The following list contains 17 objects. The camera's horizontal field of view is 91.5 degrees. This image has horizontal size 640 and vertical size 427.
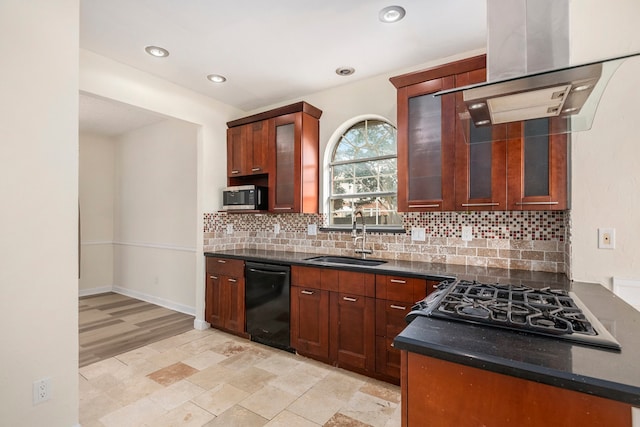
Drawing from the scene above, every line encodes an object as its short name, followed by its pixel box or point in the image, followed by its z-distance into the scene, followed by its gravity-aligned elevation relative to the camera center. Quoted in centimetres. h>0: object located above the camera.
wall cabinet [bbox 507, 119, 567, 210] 210 +29
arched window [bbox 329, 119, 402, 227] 329 +43
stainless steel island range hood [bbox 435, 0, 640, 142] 120 +58
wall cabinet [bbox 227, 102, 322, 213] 342 +70
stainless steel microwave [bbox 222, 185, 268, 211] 362 +19
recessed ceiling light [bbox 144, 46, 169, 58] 271 +144
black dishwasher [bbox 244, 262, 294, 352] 307 -92
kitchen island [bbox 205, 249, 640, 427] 83 -46
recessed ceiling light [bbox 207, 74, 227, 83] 323 +144
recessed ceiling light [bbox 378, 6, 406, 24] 217 +143
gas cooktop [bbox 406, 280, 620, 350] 108 -41
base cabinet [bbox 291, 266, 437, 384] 243 -87
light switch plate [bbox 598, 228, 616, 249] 185 -15
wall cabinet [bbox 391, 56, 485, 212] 248 +63
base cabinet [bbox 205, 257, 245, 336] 344 -93
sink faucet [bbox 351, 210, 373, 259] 320 -25
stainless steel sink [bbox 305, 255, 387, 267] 303 -47
